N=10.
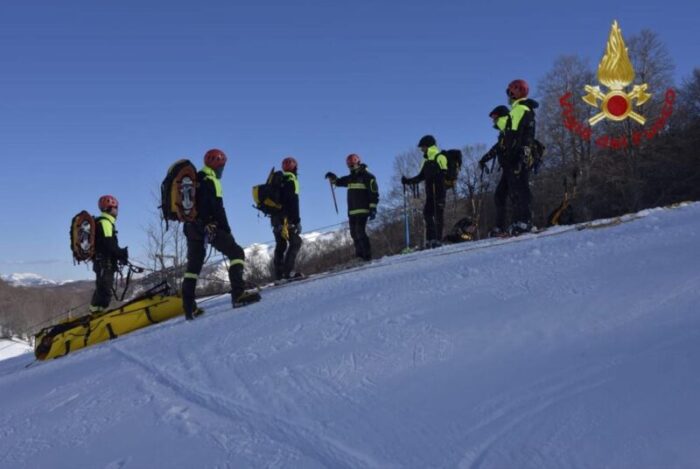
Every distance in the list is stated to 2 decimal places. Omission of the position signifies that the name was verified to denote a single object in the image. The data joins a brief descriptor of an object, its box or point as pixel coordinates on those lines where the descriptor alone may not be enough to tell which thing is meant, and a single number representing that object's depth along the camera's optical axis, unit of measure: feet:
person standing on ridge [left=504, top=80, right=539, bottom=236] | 24.29
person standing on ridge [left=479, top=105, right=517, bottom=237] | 25.11
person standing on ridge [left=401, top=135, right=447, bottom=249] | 29.48
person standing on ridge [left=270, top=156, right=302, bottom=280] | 29.43
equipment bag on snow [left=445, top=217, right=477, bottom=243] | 34.19
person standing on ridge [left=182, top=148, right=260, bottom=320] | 22.33
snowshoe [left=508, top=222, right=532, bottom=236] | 25.96
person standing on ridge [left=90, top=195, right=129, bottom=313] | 29.04
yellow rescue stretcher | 25.50
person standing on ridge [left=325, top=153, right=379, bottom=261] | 30.68
